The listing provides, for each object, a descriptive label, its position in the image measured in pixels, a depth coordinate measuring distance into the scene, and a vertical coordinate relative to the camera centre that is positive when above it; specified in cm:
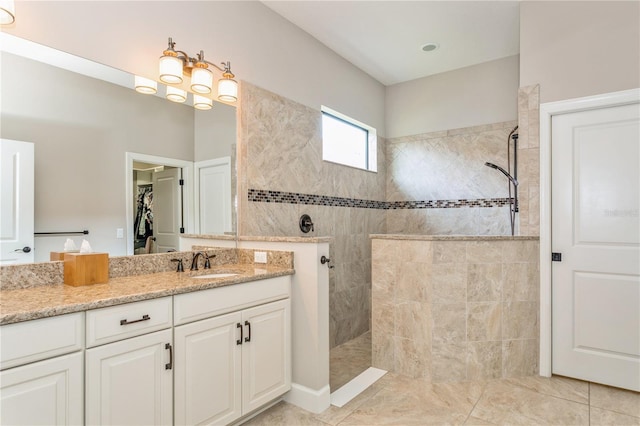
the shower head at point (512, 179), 343 +35
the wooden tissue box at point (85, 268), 176 -28
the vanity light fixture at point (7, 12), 160 +90
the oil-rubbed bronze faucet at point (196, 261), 238 -32
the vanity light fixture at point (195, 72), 220 +92
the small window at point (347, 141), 385 +84
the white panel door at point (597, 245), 254 -23
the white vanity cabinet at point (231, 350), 176 -75
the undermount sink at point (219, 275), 210 -38
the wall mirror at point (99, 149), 175 +37
